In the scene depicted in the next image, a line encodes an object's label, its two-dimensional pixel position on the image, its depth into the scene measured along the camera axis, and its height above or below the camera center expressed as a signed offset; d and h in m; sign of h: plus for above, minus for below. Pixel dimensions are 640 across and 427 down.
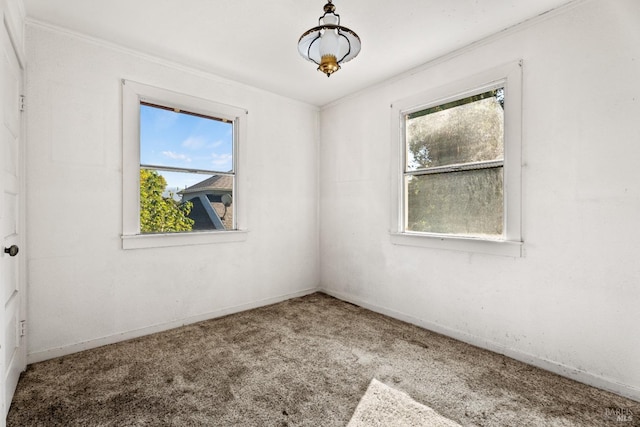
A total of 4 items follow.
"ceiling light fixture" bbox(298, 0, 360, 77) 1.83 +1.03
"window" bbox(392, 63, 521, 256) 2.45 +0.42
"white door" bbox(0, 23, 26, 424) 1.58 -0.05
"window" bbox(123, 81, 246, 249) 2.75 +0.43
